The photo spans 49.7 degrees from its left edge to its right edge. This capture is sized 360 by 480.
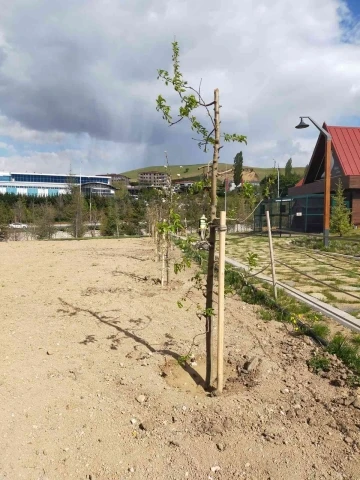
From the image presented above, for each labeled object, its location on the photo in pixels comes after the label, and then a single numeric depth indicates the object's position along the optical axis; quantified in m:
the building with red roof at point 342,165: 22.17
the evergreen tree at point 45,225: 28.66
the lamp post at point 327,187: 12.88
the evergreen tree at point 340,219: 18.36
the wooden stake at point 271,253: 6.01
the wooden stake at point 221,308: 3.13
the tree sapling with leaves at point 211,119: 3.09
